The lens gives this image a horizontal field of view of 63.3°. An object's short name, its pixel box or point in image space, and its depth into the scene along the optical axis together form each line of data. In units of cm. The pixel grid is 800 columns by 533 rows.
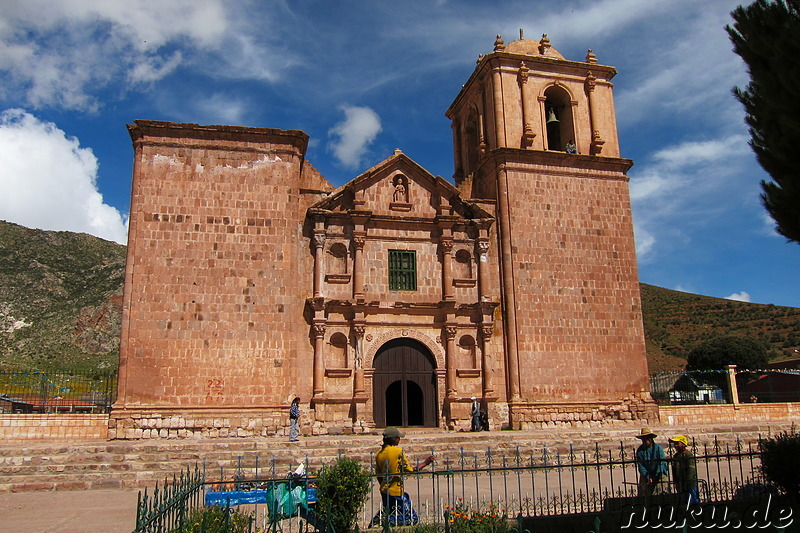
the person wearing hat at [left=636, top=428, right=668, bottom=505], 815
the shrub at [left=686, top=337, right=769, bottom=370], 4278
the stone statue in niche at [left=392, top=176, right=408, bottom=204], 2047
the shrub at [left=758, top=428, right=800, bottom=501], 828
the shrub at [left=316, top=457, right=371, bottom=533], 719
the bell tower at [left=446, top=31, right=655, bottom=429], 1945
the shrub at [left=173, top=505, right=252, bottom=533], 587
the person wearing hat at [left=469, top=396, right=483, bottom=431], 1834
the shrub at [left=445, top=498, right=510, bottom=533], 650
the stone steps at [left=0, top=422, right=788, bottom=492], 1284
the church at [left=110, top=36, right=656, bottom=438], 1748
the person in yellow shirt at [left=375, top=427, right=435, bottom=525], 764
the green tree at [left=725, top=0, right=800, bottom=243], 720
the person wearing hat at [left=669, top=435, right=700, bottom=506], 799
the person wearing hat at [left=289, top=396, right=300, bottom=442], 1620
